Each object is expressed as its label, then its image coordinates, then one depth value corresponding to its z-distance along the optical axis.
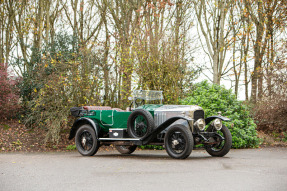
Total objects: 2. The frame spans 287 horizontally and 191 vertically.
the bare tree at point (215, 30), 19.59
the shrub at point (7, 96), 16.12
